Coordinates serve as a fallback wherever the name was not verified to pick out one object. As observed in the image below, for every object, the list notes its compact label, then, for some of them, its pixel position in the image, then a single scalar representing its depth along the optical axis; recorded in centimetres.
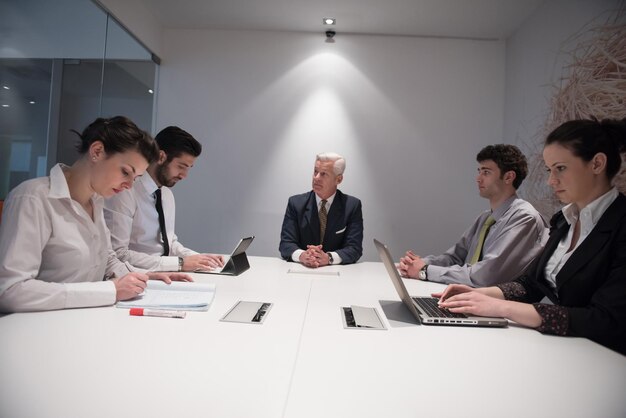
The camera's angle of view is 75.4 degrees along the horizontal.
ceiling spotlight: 450
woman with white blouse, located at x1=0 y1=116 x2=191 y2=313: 136
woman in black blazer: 132
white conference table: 82
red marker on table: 138
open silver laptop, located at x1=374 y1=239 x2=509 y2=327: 142
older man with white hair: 333
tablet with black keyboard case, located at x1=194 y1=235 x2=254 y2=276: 232
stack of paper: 148
